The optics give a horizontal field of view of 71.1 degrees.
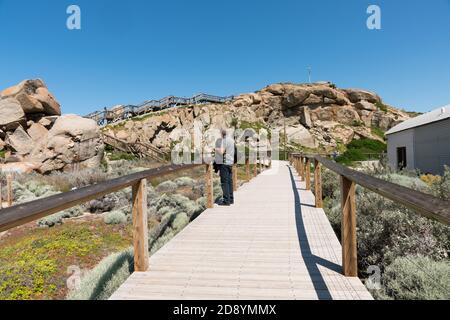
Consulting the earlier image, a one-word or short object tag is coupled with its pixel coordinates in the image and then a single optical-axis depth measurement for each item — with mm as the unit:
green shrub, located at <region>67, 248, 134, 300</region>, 3381
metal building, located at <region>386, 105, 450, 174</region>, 17797
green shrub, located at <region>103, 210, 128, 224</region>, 7212
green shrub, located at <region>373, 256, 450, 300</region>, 2881
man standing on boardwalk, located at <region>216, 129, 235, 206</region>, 7547
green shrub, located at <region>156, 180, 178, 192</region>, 12227
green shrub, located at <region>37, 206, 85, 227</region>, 7398
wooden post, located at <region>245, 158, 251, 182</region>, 13570
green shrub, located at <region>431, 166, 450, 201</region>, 5869
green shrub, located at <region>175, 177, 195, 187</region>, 13031
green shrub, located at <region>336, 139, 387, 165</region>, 42775
